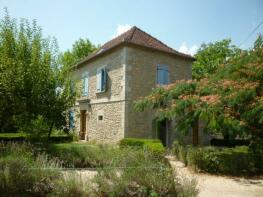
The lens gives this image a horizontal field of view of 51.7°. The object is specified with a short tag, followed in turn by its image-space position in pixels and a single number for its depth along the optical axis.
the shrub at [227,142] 17.68
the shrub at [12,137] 13.79
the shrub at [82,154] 9.18
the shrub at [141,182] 5.14
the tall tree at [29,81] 9.63
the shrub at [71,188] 5.31
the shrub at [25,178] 5.66
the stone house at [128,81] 13.99
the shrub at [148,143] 10.13
